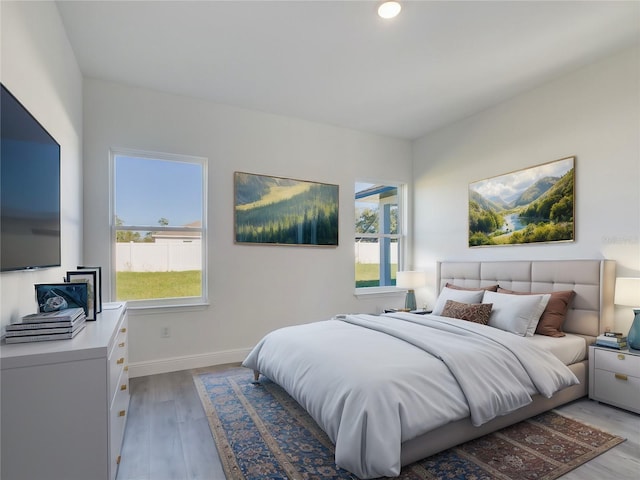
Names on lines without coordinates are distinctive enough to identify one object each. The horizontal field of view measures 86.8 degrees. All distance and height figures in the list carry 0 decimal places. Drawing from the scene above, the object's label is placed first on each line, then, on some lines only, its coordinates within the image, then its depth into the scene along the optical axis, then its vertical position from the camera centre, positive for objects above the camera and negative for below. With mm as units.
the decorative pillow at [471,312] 3062 -663
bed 1719 -820
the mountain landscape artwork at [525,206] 3240 +361
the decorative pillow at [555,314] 2881 -642
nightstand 2476 -1039
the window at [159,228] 3430 +133
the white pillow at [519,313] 2857 -631
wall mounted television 1405 +249
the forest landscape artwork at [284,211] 3887 +364
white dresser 1283 -679
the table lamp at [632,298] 2530 -443
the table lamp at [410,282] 4395 -541
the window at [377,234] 4783 +96
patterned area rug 1830 -1261
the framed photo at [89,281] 2053 -257
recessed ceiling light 2268 +1588
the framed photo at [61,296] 1869 -316
